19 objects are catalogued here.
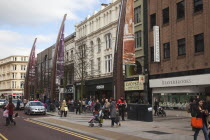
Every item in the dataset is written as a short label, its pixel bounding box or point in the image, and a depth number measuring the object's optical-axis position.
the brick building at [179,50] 26.16
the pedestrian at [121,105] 22.70
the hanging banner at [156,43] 31.42
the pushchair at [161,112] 27.00
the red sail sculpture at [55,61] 38.00
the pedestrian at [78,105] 32.94
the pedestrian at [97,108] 19.62
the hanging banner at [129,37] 26.09
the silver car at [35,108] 30.95
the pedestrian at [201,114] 11.02
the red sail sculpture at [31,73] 54.25
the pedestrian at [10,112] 20.00
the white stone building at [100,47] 42.45
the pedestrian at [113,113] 18.11
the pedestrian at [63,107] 27.46
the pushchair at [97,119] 18.45
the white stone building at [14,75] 122.75
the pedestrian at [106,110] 21.25
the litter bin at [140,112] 21.86
